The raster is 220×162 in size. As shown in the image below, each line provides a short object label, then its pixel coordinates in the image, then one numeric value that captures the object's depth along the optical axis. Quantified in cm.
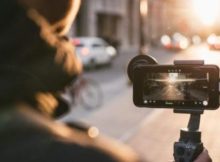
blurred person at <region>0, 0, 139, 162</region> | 50
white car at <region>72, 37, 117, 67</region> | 1715
